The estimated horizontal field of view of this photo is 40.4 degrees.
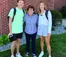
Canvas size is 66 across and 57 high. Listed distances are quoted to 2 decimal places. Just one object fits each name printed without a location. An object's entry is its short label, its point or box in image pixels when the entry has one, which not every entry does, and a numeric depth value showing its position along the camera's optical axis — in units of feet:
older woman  9.07
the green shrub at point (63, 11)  20.75
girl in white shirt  8.90
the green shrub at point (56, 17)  15.47
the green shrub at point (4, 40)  11.02
